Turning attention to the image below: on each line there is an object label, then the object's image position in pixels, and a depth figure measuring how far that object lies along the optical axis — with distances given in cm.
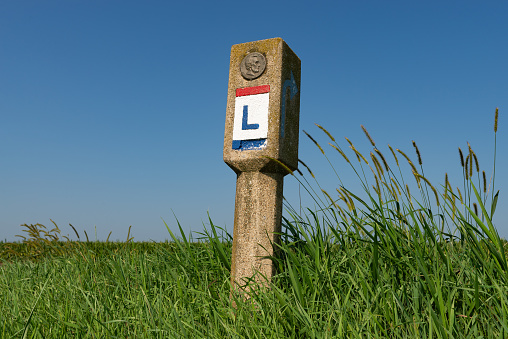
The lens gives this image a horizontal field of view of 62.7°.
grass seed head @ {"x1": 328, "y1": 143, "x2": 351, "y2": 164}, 293
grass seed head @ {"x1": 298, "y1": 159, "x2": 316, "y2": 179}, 310
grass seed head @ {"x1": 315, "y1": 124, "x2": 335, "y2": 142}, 308
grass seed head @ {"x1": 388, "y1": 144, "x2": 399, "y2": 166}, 301
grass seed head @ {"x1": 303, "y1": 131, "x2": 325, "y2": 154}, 307
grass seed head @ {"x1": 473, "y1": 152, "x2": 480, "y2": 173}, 280
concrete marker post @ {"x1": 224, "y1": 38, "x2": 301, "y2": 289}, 304
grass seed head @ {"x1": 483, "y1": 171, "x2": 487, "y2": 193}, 279
